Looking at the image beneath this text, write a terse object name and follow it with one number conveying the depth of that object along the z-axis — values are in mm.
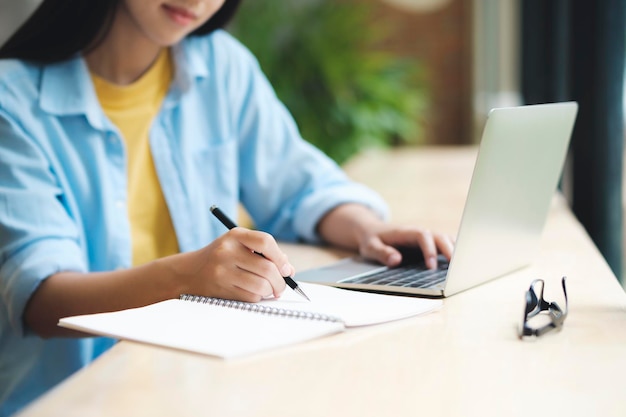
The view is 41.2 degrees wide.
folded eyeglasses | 812
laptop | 931
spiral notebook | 777
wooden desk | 632
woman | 1062
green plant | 4773
